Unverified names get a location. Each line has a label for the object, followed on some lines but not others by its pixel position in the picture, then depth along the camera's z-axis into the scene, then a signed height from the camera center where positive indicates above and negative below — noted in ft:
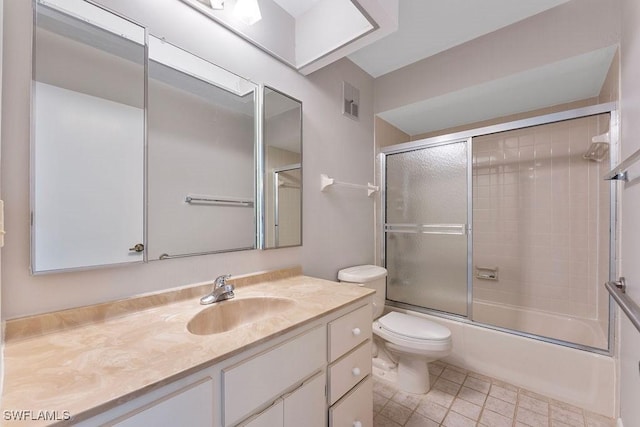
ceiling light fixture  4.24 +3.38
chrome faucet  3.63 -1.14
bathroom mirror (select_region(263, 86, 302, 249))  4.92 +0.88
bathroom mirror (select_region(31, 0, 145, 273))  2.71 +0.88
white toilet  5.23 -2.65
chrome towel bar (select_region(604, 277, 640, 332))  2.58 -1.03
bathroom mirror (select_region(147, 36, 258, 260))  3.59 +0.91
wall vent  6.77 +3.06
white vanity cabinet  1.97 -1.72
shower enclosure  6.86 -0.41
